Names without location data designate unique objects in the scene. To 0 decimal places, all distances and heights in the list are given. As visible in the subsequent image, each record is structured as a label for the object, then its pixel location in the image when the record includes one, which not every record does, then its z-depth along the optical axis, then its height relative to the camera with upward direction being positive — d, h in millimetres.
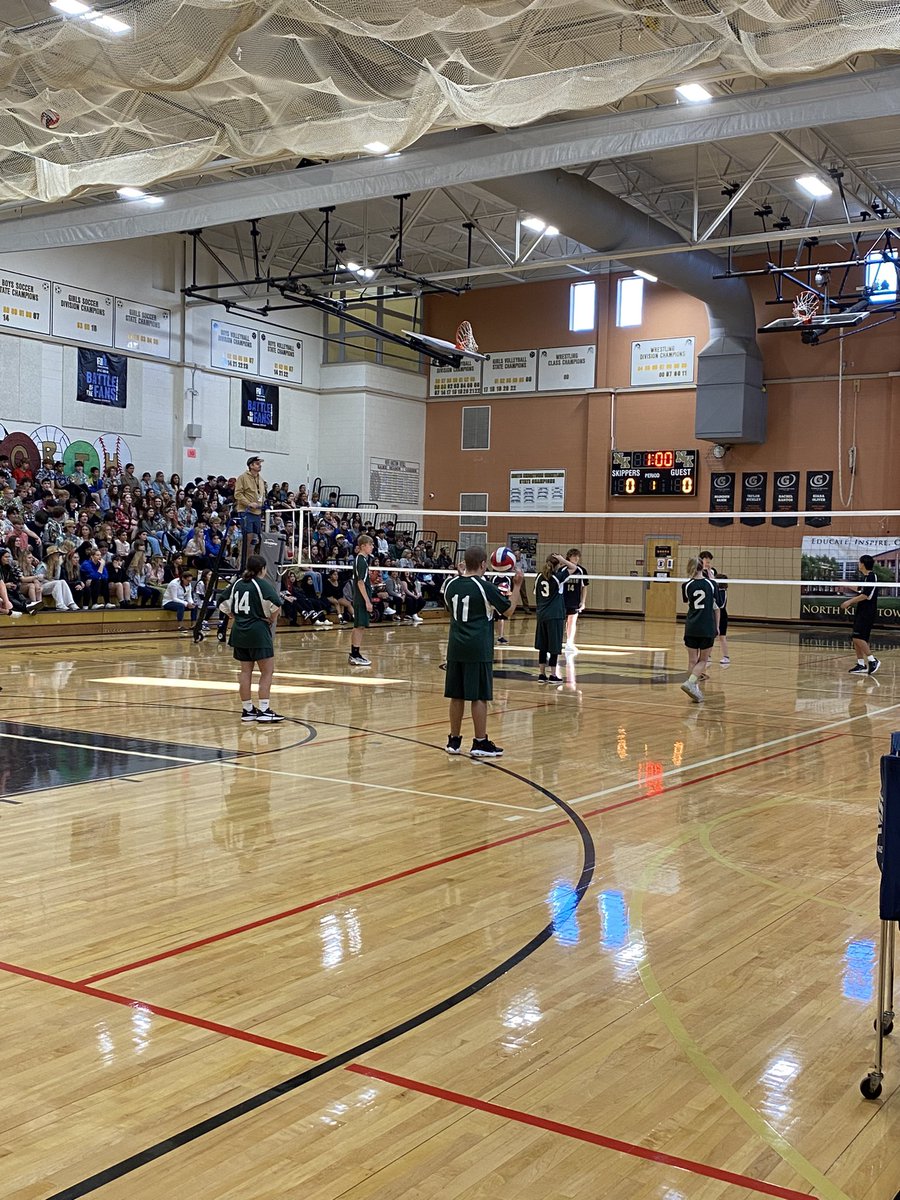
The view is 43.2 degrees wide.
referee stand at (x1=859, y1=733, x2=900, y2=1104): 3311 -845
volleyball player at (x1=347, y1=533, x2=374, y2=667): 15352 -454
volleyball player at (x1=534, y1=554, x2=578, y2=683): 14875 -525
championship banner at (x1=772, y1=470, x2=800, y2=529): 28547 +2089
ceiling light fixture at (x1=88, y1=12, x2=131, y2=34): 6676 +3195
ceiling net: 6672 +3246
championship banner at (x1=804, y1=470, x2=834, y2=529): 28219 +2075
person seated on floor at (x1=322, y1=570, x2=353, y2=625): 23297 -611
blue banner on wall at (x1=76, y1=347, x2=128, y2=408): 25266 +4131
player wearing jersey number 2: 13039 -550
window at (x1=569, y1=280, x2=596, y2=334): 31031 +7267
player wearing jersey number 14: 10305 -485
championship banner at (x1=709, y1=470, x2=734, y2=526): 29359 +2129
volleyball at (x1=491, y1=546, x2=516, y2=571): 13458 +125
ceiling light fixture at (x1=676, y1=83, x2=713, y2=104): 12923 +5805
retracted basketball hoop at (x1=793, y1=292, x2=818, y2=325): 23031 +5429
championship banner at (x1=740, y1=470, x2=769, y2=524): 28969 +2170
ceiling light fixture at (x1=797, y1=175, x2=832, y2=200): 21375 +7469
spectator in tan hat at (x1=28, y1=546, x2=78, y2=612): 19156 -335
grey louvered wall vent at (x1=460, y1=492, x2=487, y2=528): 32656 +1879
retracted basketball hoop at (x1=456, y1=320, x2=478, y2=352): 26719 +5455
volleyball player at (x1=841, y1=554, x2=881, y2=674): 16172 -614
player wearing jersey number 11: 8789 -468
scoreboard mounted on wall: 29859 +2692
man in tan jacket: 14953 +975
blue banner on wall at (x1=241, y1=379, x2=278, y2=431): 29406 +4185
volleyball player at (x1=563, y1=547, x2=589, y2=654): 18125 -453
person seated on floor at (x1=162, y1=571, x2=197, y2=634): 21156 -644
